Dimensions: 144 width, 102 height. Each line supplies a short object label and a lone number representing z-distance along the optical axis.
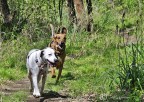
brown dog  10.35
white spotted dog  7.56
